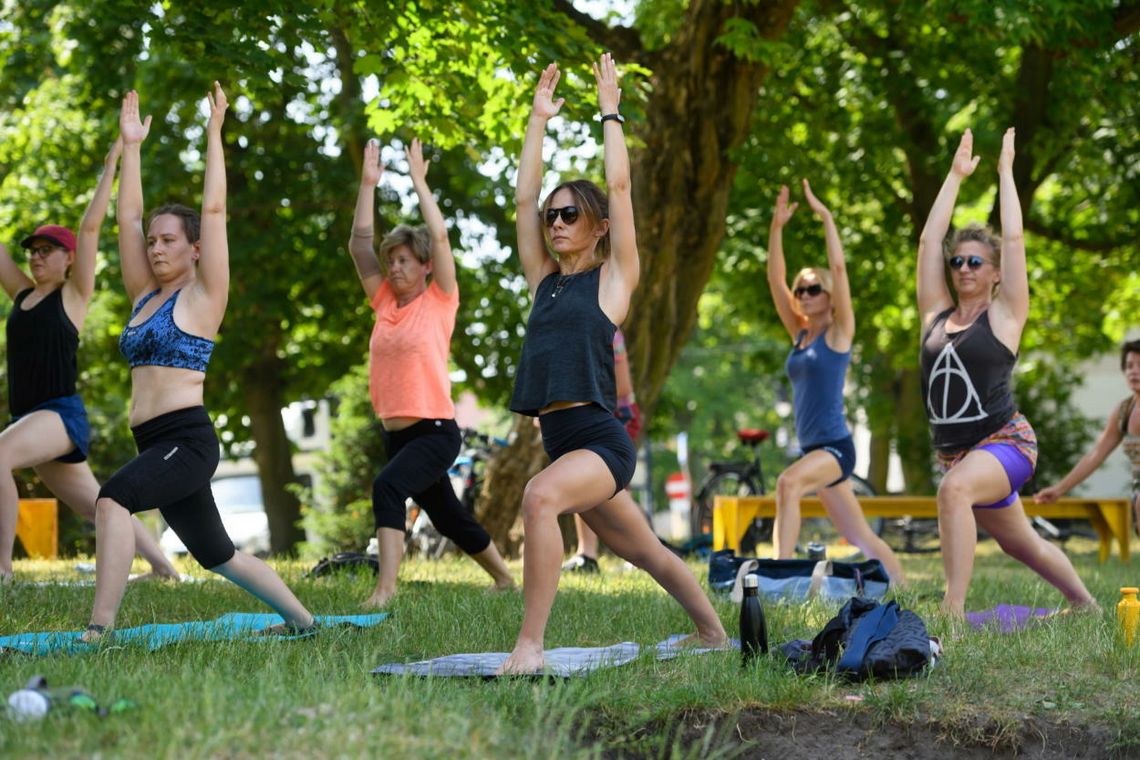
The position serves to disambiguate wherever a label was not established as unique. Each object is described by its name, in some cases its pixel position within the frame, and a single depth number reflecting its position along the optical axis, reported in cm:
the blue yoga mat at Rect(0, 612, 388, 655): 552
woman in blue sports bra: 581
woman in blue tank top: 908
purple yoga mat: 668
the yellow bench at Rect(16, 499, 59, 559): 1366
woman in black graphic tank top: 688
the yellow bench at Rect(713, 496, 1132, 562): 1277
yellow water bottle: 611
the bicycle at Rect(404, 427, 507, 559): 1415
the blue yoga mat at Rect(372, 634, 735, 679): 518
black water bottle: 555
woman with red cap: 798
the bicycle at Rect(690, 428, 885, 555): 1633
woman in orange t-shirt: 783
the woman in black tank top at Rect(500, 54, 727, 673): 526
